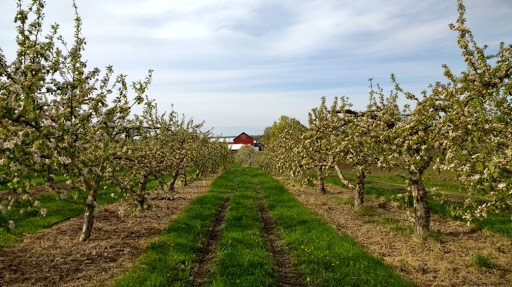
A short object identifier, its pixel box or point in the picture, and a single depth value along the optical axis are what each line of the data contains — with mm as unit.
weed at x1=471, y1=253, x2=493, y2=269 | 10500
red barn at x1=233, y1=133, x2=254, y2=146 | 159500
